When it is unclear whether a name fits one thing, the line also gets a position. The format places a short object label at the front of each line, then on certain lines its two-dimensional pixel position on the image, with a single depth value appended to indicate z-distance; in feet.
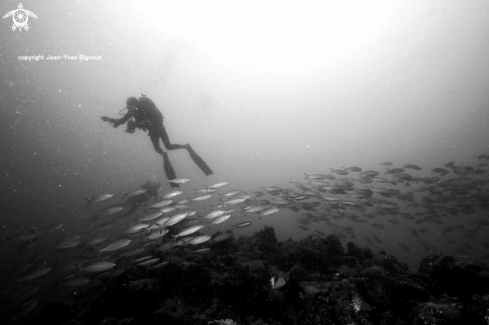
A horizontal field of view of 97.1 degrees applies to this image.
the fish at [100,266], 22.15
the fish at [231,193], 28.72
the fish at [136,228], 23.70
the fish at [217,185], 28.28
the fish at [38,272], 26.05
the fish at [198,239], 21.97
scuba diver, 30.63
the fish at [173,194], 26.44
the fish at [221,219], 23.39
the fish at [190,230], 21.71
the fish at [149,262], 20.84
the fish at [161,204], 26.37
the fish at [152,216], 24.48
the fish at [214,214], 23.96
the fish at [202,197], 27.67
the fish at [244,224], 22.52
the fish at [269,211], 26.68
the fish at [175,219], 23.11
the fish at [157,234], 22.36
